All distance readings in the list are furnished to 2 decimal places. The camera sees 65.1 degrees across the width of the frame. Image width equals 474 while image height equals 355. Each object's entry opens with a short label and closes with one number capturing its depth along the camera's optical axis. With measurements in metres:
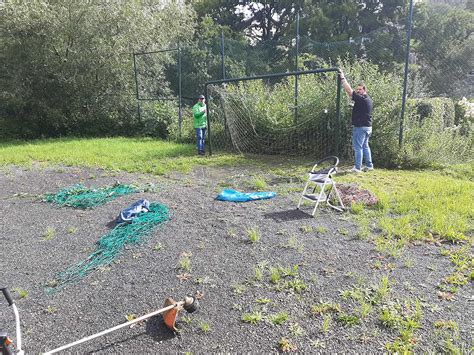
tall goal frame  7.21
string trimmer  2.15
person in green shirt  9.28
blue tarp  5.46
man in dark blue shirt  6.70
